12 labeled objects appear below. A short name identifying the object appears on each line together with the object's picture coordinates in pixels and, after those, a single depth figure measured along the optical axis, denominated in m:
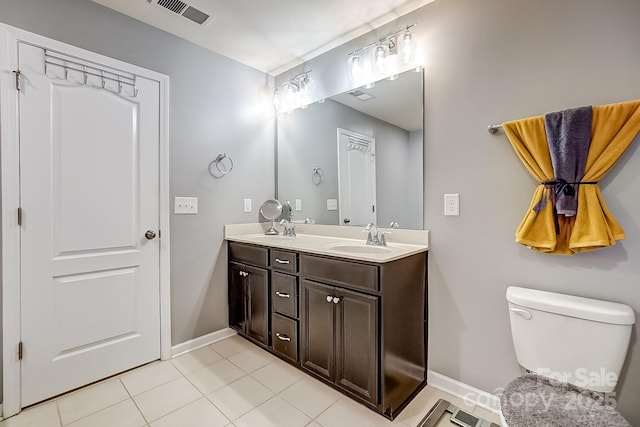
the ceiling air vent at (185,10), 1.80
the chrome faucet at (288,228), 2.59
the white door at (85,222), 1.62
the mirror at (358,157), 1.90
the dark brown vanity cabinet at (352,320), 1.50
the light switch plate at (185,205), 2.18
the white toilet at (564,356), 0.96
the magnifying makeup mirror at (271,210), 2.72
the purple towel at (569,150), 1.26
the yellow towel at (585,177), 1.20
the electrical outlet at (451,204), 1.70
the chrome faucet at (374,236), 1.95
